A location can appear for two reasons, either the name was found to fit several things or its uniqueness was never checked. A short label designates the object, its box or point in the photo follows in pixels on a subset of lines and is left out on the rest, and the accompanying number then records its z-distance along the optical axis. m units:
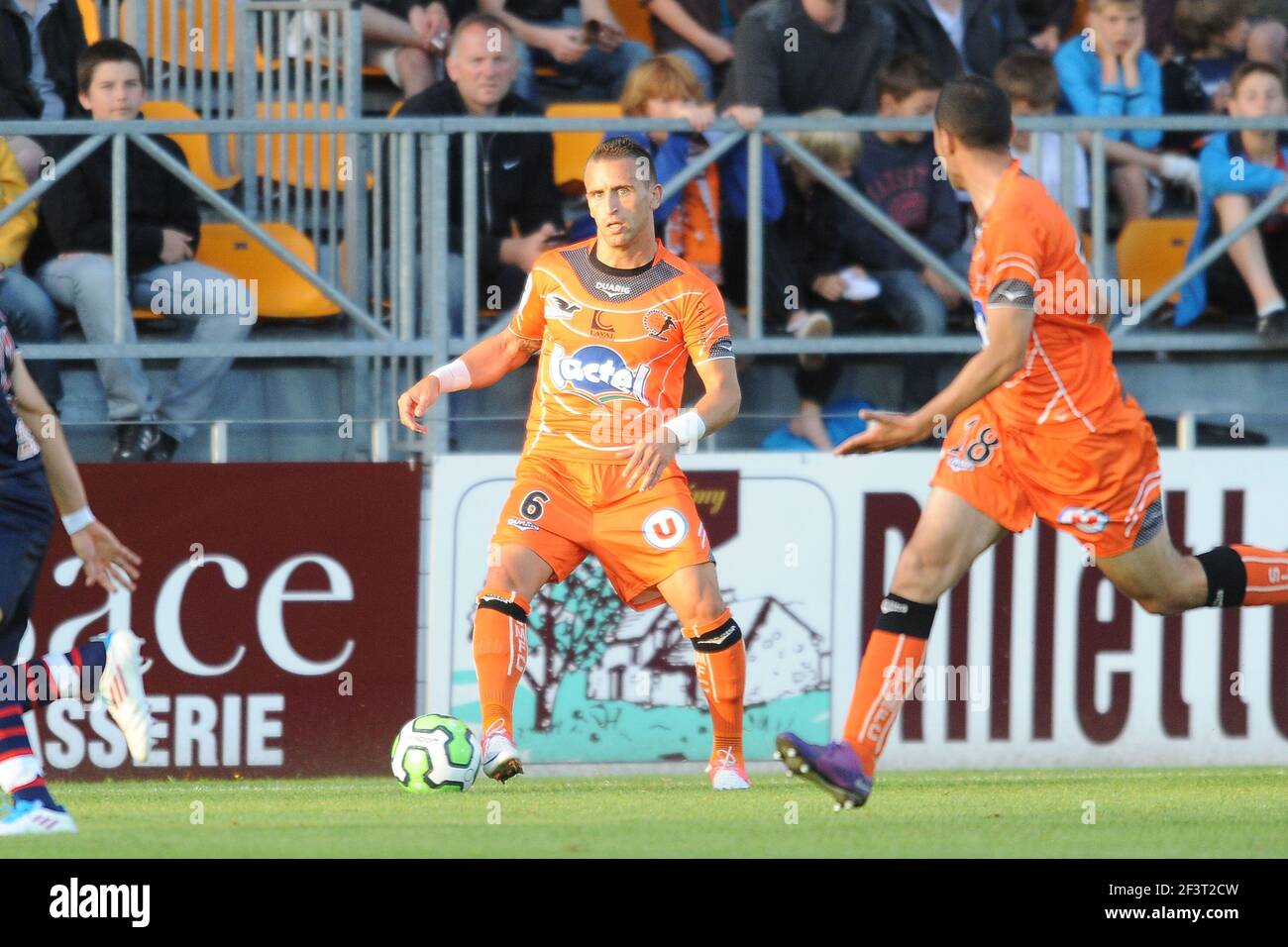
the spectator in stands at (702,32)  11.77
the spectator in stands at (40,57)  10.25
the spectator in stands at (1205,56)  12.18
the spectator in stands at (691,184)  10.10
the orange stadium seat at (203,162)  10.32
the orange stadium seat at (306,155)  9.95
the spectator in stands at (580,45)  11.63
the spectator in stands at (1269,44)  12.27
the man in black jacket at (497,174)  10.05
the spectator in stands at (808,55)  10.75
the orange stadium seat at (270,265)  10.14
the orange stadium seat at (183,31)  10.85
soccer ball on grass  7.49
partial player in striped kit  6.65
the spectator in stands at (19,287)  9.59
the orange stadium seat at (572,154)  10.84
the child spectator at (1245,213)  10.51
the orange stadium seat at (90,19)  10.65
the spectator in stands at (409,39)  11.34
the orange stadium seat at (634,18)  12.48
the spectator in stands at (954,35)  11.69
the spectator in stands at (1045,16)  12.89
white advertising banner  9.86
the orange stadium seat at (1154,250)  10.99
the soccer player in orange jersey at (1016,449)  6.61
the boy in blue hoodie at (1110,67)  11.57
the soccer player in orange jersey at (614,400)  7.71
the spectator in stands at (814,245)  10.20
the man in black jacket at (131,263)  9.70
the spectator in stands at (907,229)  10.28
